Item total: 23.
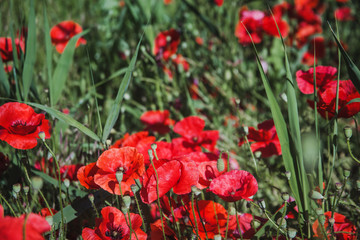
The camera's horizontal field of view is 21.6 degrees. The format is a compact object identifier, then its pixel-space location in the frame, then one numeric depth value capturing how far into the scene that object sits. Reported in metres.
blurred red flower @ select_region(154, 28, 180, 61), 1.80
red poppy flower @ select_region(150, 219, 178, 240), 1.28
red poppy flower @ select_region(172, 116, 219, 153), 1.47
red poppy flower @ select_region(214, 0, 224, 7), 2.08
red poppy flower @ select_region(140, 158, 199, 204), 1.24
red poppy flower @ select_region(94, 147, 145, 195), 1.27
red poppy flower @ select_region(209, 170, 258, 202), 1.24
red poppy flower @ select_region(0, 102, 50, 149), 1.29
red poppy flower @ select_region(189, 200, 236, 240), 1.30
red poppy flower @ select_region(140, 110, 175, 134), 1.60
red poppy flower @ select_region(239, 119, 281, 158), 1.41
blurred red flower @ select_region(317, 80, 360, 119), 1.30
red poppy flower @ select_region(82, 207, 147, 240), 1.26
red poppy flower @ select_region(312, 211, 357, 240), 1.28
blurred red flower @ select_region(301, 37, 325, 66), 2.19
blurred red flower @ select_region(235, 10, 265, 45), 1.99
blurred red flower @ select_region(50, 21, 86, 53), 1.74
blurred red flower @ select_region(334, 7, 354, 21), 2.52
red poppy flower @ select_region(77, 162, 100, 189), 1.29
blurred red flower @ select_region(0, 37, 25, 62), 1.56
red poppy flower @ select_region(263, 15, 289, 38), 1.94
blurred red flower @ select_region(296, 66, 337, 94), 1.36
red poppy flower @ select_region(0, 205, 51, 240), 1.11
